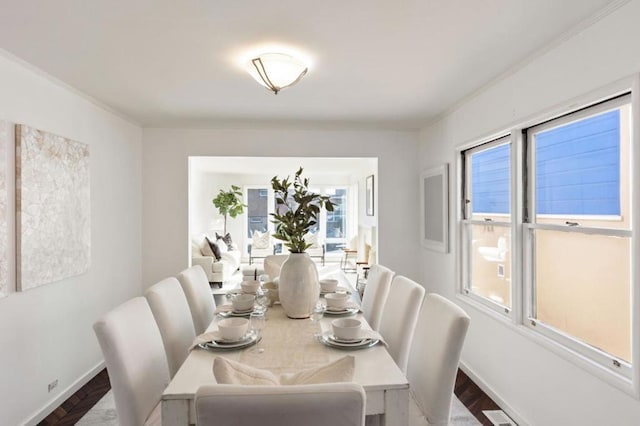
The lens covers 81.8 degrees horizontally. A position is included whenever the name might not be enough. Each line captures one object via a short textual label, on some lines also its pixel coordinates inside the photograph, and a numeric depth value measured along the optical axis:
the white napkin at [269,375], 1.12
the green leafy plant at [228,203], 9.13
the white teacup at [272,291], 2.57
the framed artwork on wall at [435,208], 3.77
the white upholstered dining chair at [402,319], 2.06
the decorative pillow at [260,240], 9.09
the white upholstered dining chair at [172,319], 2.04
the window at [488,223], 2.88
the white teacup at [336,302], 2.35
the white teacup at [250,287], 2.75
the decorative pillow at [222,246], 7.42
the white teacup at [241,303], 2.32
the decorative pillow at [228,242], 8.25
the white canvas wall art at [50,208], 2.39
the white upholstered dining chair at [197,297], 2.53
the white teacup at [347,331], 1.75
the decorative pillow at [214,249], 6.90
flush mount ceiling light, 2.32
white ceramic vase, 2.17
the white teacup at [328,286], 2.88
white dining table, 1.28
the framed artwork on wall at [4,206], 2.22
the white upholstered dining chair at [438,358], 1.59
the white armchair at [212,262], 6.52
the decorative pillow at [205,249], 6.82
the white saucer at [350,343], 1.71
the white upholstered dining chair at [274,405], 0.91
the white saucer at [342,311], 2.30
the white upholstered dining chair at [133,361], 1.48
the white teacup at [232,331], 1.73
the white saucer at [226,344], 1.69
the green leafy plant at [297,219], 2.22
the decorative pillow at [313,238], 9.26
